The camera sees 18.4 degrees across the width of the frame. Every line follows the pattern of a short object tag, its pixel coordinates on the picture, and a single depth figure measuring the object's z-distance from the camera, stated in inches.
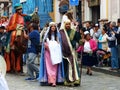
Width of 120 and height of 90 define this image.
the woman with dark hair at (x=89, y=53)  488.4
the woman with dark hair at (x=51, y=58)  382.3
